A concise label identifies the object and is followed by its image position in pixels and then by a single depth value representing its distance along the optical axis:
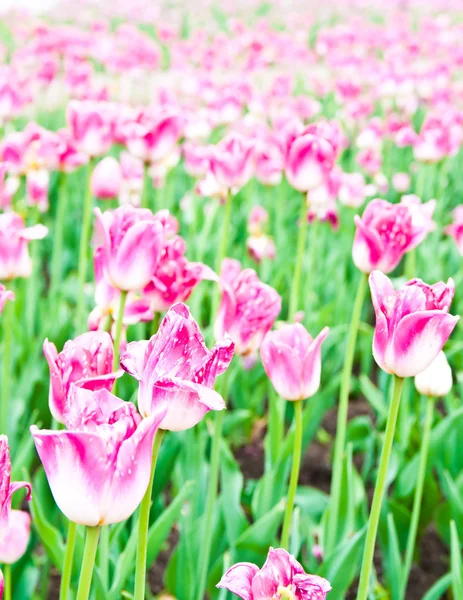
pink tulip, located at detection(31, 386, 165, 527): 1.12
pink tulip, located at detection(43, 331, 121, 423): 1.24
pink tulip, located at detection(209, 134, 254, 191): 1.68
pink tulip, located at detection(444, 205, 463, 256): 1.83
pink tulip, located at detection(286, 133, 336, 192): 1.60
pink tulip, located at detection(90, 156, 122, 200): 1.86
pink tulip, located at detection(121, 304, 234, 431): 1.17
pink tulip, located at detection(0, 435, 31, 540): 1.16
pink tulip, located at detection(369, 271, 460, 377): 1.23
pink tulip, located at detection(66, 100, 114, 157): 1.80
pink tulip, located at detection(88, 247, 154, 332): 1.42
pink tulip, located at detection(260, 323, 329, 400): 1.34
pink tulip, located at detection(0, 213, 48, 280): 1.53
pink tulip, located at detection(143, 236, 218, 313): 1.42
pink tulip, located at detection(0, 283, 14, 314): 1.26
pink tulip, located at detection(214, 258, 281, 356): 1.42
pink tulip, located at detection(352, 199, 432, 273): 1.44
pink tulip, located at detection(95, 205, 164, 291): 1.33
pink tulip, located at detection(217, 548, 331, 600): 1.17
